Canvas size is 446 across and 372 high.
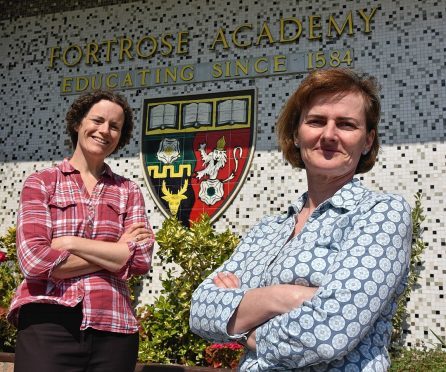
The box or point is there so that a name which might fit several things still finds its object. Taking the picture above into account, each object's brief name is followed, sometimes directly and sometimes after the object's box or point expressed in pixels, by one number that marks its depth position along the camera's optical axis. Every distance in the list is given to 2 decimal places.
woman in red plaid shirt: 2.17
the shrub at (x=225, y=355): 4.21
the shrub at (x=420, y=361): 3.78
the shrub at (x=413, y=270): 4.45
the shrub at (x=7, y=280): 4.84
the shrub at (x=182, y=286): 4.52
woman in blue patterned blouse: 1.29
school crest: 5.16
